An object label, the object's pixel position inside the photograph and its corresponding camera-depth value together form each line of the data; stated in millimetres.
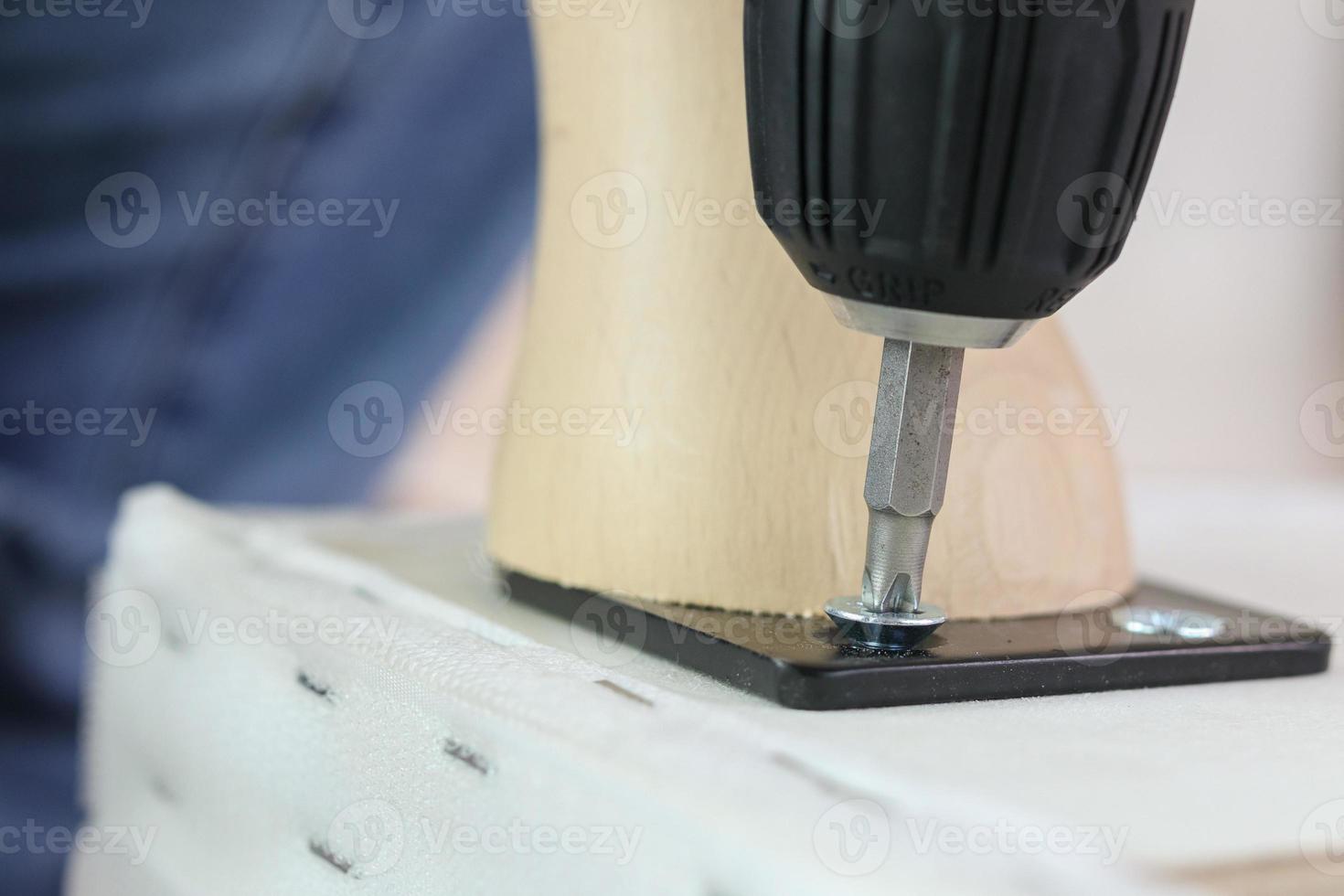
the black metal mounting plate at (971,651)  323
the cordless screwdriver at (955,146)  304
